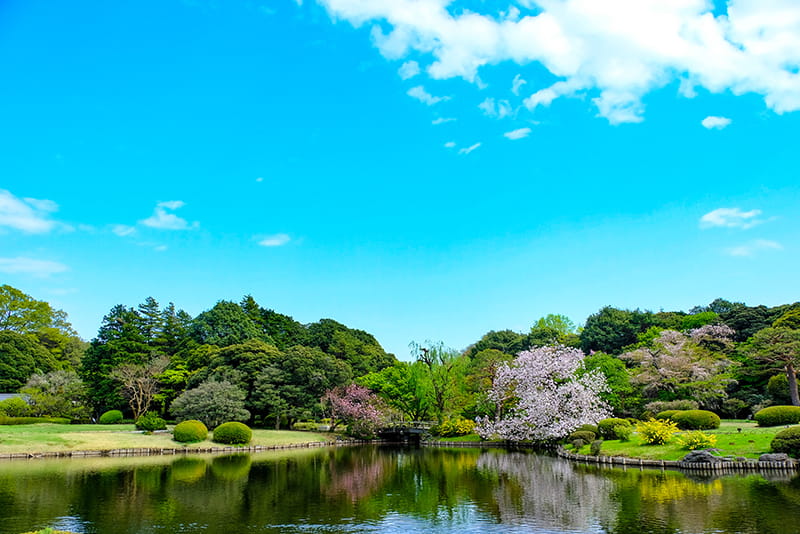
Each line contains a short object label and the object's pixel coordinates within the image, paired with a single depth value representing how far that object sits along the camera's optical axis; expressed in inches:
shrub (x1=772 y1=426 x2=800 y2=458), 980.6
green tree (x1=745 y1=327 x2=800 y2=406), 1461.6
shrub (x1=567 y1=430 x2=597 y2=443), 1386.6
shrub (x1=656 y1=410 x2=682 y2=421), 1318.7
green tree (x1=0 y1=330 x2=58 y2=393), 2464.3
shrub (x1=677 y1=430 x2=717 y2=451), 1065.5
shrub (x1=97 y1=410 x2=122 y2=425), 2101.4
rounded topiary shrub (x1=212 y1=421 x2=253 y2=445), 1684.3
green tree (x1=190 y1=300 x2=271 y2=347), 2469.2
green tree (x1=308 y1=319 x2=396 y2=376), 2691.9
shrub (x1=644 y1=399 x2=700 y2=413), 1456.7
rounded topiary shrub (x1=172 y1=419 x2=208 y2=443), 1641.2
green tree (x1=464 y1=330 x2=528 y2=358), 2881.4
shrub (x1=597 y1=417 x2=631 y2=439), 1328.7
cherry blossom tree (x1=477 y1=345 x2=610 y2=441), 1558.8
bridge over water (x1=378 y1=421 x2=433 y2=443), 2082.9
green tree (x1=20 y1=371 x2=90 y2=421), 2046.0
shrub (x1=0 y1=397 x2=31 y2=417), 1950.7
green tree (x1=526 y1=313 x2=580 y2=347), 2544.0
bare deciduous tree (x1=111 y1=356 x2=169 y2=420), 2085.4
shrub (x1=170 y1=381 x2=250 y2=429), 1812.3
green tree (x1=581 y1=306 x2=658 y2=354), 2383.1
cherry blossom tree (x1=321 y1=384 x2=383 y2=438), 1995.6
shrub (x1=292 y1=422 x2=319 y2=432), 2197.1
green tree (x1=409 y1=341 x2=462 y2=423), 2129.7
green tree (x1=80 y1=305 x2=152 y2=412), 2181.3
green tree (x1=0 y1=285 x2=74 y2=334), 3117.6
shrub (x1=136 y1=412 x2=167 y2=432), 1770.4
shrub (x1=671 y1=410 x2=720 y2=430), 1272.1
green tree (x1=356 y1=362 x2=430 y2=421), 2170.3
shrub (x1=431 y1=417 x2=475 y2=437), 1967.4
